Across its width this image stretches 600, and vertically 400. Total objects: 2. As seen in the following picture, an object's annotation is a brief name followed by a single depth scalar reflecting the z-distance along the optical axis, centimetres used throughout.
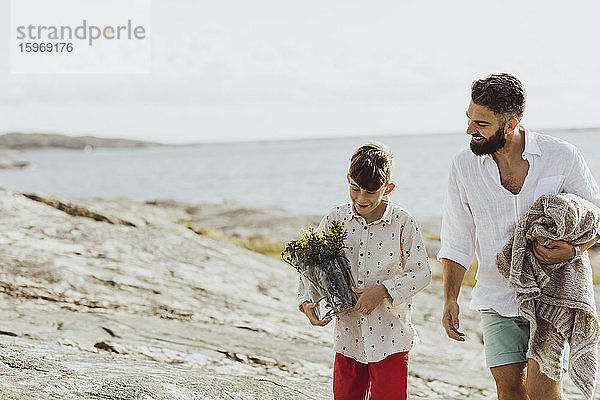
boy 423
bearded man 405
